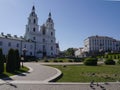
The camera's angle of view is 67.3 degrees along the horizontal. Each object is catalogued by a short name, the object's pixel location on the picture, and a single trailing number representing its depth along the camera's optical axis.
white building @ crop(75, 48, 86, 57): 68.48
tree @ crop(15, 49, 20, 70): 9.47
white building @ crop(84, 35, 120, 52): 58.49
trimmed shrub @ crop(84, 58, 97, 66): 14.50
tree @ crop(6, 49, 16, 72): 8.61
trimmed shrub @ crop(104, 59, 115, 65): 15.79
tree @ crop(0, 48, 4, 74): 7.44
